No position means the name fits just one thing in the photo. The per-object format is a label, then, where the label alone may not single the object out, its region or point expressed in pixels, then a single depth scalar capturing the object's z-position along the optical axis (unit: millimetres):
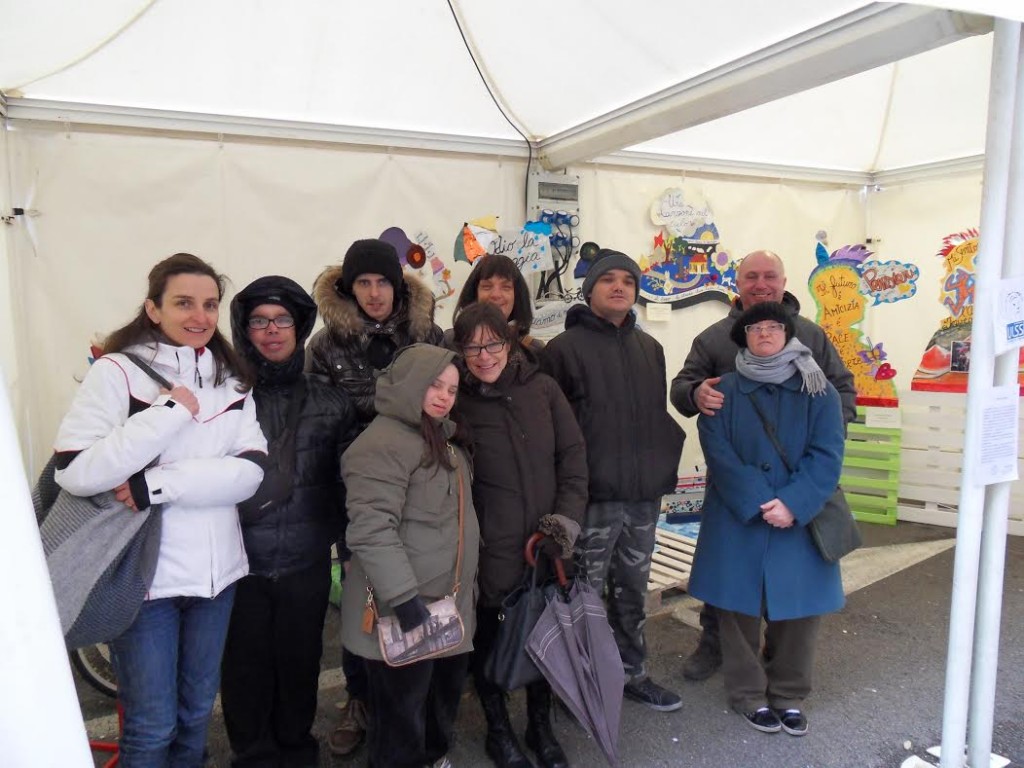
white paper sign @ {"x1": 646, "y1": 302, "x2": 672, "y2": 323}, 4855
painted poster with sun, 5086
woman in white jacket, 1692
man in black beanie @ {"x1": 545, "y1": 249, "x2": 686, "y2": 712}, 2637
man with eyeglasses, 2084
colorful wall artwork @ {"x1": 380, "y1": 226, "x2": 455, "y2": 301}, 4016
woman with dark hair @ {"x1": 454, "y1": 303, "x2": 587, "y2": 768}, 2275
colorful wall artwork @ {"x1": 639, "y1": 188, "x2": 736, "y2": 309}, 4801
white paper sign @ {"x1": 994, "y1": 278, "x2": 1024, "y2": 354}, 2115
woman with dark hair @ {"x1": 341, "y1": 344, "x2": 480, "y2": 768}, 1938
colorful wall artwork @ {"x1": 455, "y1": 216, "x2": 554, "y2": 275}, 4078
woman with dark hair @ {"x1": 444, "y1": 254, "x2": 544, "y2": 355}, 2688
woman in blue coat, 2549
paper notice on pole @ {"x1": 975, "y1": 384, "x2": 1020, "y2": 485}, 2176
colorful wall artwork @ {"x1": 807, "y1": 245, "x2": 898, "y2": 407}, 5023
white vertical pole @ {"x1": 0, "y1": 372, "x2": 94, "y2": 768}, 695
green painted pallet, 5270
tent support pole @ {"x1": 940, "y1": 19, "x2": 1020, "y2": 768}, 2088
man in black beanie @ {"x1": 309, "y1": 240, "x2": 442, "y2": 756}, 2434
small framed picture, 5090
